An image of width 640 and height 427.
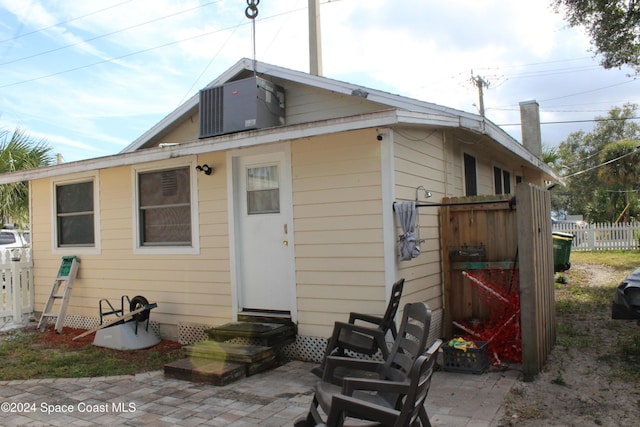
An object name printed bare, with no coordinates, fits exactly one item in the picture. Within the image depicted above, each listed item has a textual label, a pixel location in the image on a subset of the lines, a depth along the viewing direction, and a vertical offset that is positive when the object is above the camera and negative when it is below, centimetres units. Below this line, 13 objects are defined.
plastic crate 457 -136
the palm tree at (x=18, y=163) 928 +157
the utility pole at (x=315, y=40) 973 +409
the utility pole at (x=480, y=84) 2623 +796
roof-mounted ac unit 652 +182
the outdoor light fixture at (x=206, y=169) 607 +84
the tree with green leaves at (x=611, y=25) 873 +377
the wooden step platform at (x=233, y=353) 459 -129
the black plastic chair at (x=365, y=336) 412 -99
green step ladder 698 -85
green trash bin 1050 -66
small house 498 +37
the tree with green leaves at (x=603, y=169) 2172 +276
